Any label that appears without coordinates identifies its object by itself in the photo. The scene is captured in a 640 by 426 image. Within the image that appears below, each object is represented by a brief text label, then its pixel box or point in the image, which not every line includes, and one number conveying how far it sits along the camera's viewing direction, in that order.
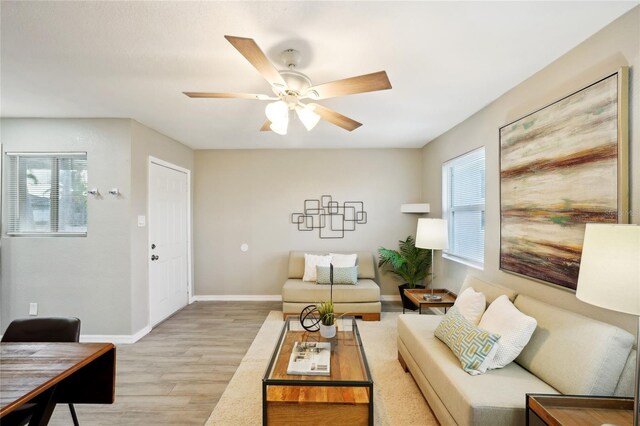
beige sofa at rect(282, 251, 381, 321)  3.80
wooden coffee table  1.60
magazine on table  1.81
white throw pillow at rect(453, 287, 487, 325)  2.22
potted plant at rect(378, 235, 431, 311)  4.25
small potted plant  2.35
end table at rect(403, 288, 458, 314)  2.96
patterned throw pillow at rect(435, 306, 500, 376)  1.71
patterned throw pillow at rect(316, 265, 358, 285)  4.00
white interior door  3.66
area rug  1.99
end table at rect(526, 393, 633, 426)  1.19
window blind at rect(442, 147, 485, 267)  3.09
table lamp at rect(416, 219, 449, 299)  3.15
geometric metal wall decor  4.73
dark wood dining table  1.17
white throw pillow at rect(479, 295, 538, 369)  1.75
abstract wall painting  1.55
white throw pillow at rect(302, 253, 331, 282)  4.21
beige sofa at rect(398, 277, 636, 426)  1.40
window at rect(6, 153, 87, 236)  3.24
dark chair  1.75
